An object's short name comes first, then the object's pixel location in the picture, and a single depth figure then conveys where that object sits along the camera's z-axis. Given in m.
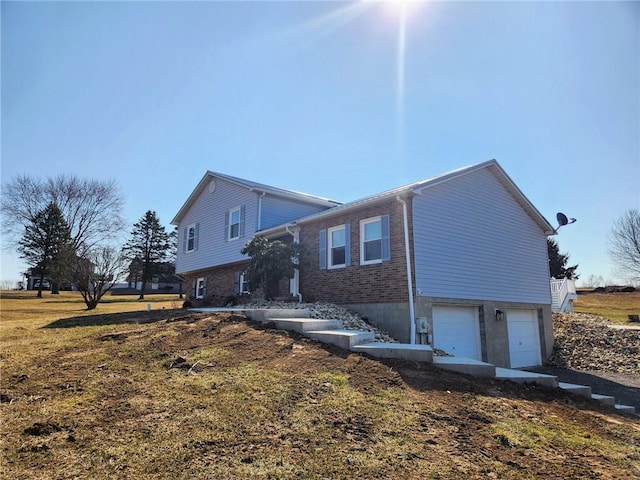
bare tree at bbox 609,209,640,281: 29.56
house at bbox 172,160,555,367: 10.54
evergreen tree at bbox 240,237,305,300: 12.40
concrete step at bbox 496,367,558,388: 6.70
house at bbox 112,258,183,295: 49.89
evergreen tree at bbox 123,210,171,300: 49.69
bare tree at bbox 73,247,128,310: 23.83
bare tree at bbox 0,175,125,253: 35.47
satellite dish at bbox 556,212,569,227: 14.84
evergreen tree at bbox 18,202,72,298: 37.38
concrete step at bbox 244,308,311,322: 9.12
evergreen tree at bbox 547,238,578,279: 38.69
